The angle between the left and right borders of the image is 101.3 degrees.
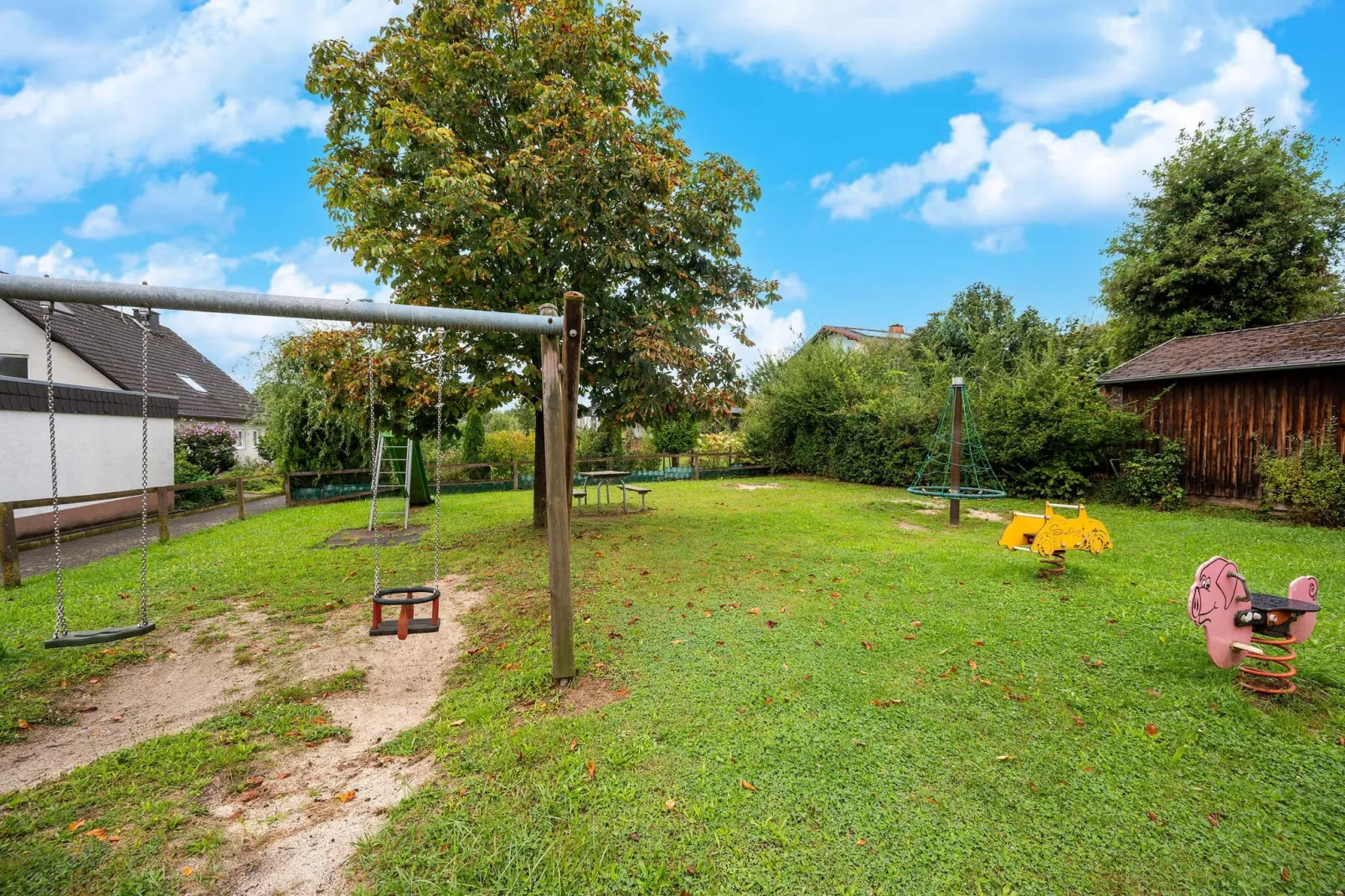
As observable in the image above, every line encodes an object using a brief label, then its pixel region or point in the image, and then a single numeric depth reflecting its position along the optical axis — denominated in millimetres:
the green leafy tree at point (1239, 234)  13977
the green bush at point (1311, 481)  8820
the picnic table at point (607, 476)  10844
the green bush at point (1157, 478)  11102
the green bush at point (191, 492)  12188
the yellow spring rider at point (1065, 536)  5602
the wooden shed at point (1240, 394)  9641
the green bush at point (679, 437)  19875
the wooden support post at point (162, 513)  8453
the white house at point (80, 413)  8516
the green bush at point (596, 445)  17667
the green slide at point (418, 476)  11820
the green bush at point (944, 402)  12125
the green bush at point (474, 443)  16516
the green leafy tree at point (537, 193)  6902
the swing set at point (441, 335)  3209
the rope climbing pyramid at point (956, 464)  9508
